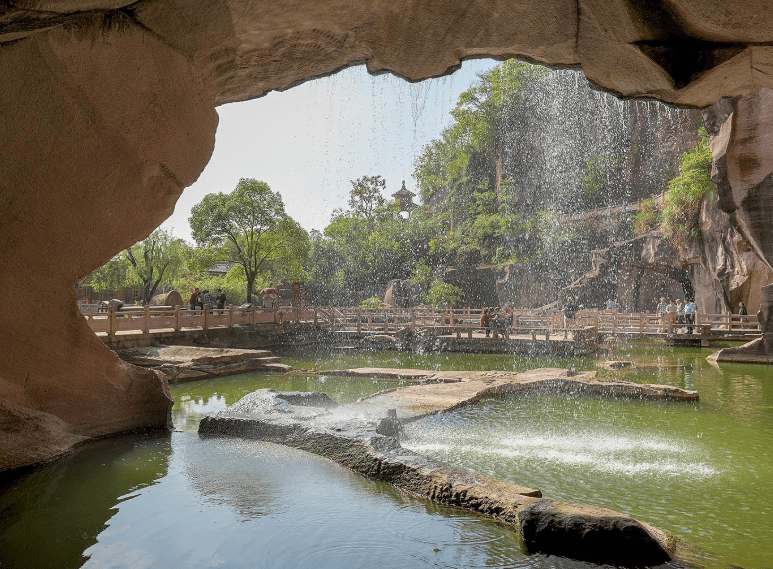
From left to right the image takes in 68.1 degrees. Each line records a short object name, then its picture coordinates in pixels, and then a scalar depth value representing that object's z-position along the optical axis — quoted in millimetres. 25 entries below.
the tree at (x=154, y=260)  35406
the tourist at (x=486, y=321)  21656
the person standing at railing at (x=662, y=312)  21375
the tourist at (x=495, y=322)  21230
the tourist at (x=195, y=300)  23984
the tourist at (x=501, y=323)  20833
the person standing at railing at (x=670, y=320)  20922
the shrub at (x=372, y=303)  31516
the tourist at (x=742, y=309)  20984
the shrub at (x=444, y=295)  28156
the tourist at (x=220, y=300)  23819
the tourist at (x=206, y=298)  26088
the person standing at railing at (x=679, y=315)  21525
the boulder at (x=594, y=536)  3918
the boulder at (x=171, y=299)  26656
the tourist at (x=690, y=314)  21156
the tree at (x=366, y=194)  42000
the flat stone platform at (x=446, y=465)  4004
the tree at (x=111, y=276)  36562
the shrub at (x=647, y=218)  27281
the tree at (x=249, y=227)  29438
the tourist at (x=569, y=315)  21339
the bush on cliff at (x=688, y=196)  21672
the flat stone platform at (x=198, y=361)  14227
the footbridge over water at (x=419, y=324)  17422
